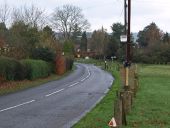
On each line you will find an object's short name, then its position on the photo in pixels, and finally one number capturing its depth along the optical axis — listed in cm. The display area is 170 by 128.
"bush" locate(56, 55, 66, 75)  5731
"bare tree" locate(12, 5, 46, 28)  6179
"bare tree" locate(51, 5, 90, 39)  12194
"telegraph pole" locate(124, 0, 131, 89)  2124
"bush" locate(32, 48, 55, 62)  5300
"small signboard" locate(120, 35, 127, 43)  1909
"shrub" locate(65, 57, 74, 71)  6906
